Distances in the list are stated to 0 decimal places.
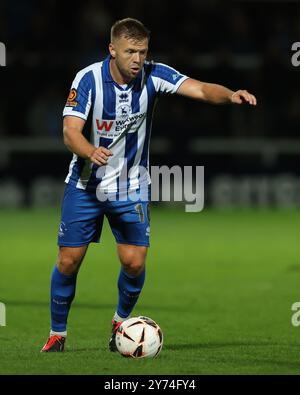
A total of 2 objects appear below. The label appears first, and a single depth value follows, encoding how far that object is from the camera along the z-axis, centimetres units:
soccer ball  1303
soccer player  1362
